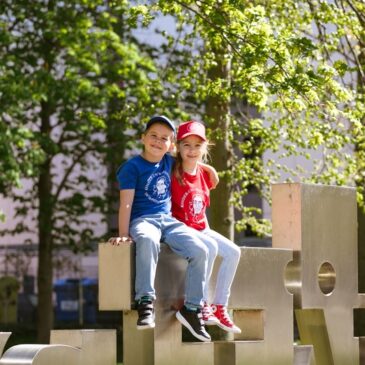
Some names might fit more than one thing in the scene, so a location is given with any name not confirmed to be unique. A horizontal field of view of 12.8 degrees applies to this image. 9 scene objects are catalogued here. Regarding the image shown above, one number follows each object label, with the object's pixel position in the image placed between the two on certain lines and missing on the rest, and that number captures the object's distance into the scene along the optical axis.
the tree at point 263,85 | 14.00
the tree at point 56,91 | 27.89
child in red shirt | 10.95
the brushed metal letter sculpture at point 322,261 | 11.95
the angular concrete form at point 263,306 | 11.32
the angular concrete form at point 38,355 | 9.86
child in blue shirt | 10.31
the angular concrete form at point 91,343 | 10.28
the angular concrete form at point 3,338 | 10.44
